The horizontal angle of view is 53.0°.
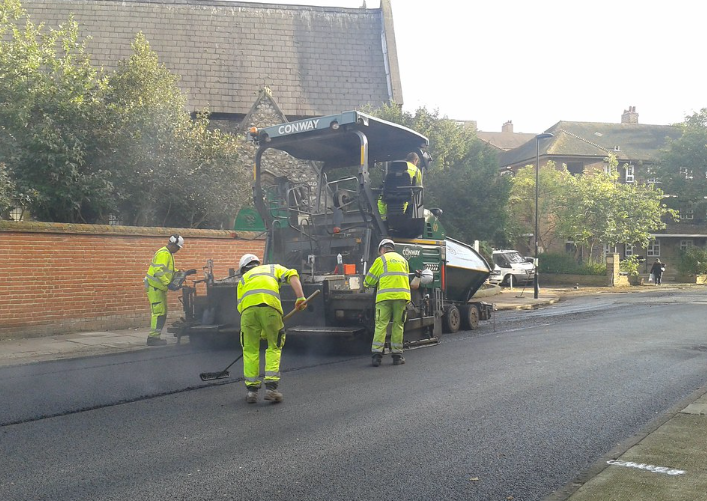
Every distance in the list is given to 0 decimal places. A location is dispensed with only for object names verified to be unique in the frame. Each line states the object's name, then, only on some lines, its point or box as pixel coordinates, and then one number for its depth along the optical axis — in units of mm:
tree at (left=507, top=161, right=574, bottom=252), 39344
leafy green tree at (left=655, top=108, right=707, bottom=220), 47906
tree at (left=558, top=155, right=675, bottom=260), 36844
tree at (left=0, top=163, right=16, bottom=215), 12633
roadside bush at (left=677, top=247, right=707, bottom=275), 39062
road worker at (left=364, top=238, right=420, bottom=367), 8922
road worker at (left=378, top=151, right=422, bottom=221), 10383
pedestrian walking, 35875
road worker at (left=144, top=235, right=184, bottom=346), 11203
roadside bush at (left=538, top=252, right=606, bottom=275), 36322
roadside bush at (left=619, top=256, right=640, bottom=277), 36438
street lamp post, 24875
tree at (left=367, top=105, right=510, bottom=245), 22812
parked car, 33281
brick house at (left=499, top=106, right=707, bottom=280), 48906
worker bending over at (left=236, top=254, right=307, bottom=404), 6773
